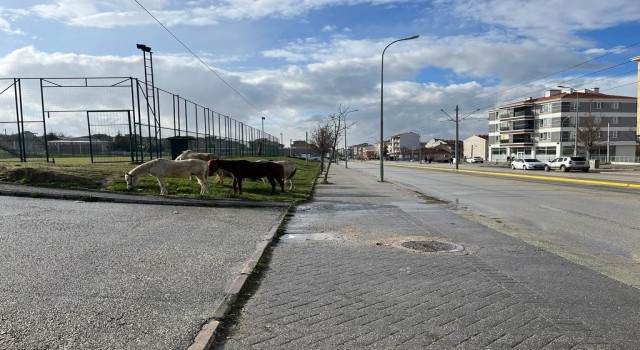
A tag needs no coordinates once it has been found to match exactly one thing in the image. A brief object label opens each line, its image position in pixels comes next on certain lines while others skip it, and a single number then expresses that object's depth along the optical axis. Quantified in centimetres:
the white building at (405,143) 18019
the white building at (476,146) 12762
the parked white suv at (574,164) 4297
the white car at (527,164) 5144
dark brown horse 1588
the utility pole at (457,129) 5618
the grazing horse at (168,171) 1462
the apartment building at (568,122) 8606
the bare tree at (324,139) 4456
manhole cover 769
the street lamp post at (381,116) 3169
